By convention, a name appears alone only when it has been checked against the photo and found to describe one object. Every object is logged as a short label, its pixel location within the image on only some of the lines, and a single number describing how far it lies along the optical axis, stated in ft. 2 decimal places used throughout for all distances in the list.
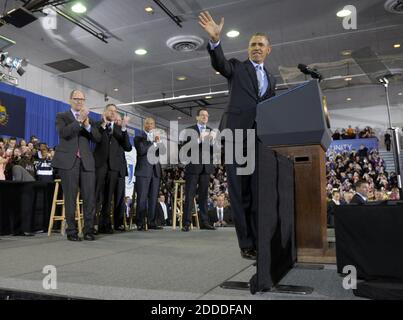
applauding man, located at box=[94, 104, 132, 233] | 14.70
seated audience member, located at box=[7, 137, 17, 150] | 20.65
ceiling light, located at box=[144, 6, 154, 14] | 23.54
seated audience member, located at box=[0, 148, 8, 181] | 17.21
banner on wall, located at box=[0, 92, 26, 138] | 29.37
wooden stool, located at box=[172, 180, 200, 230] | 17.97
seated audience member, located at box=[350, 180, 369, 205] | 16.62
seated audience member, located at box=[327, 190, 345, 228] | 18.63
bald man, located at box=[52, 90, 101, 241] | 11.99
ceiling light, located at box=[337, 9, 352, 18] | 24.38
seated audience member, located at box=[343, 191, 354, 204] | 24.58
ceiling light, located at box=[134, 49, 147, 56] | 30.40
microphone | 7.25
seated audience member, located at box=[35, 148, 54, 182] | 19.90
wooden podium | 6.54
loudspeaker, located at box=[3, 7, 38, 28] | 19.80
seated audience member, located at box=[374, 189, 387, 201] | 26.06
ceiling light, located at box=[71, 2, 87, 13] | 22.86
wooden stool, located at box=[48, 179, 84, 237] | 14.52
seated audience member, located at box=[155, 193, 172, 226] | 25.06
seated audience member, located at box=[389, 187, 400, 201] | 24.14
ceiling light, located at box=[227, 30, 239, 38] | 27.30
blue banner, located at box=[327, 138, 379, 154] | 39.37
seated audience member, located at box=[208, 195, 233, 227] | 26.40
